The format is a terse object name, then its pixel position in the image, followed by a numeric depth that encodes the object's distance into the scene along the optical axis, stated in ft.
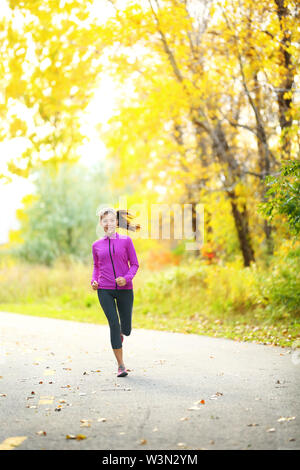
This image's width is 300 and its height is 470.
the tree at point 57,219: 100.42
